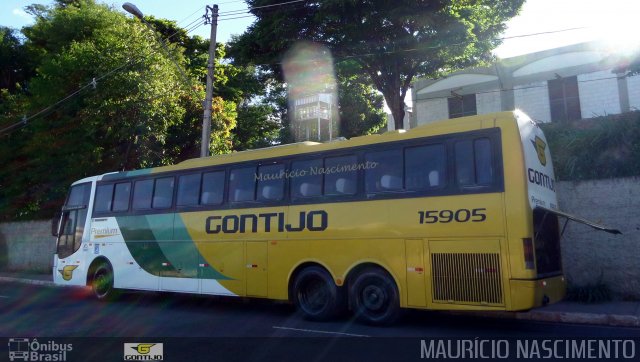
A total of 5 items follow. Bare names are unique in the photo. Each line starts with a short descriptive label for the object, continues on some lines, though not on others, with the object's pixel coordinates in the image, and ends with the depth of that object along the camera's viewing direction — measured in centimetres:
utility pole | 1523
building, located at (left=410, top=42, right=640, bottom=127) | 2206
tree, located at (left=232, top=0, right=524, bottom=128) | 1511
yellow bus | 792
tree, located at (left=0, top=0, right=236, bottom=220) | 1920
